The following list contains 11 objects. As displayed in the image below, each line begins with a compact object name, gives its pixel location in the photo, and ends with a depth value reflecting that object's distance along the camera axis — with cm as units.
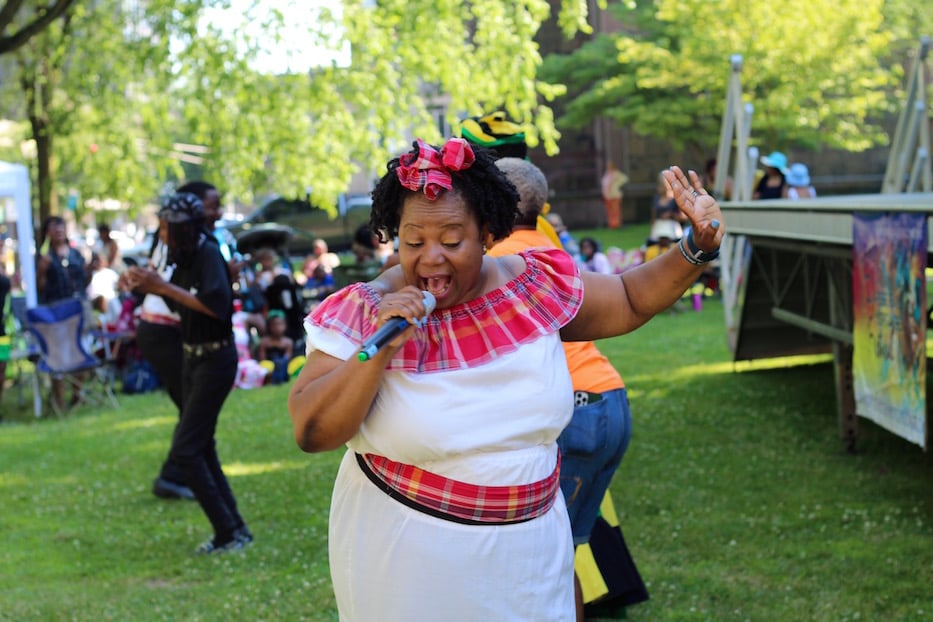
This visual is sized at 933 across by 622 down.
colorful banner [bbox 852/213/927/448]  586
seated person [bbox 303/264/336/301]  1747
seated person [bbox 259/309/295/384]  1471
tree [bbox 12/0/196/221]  1917
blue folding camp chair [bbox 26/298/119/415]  1260
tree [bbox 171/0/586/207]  1778
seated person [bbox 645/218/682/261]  1800
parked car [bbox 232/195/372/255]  3069
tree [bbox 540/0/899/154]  2759
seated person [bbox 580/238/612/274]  1823
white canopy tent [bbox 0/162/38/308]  1528
